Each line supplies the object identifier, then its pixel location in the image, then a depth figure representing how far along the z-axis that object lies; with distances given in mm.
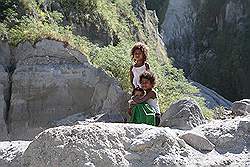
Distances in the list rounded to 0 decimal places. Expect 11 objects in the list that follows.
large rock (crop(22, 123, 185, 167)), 3977
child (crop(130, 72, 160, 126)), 5918
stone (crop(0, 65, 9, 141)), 10453
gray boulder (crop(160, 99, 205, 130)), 6402
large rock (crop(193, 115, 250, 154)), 4461
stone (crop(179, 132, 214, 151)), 4398
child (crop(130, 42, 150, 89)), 6488
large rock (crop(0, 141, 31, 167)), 4293
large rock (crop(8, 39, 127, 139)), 10906
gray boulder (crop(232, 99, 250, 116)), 7698
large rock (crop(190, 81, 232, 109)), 24477
